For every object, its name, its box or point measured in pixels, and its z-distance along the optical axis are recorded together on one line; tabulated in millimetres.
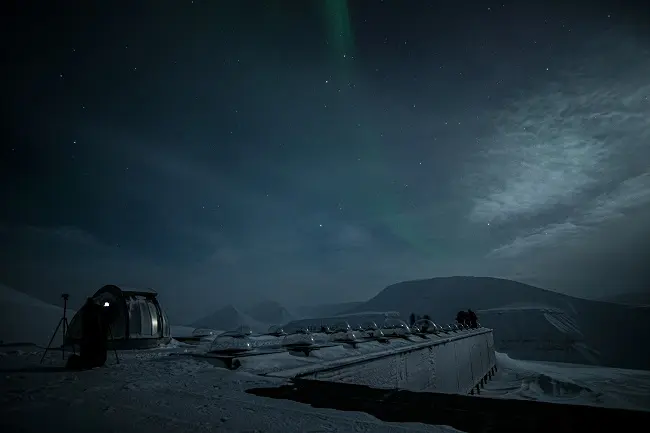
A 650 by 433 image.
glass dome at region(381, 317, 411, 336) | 29062
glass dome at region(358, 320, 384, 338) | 25412
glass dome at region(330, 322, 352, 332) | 29778
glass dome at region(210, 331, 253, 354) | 13935
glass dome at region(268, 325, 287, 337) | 30422
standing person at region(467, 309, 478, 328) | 53706
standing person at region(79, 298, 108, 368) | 10883
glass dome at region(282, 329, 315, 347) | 16631
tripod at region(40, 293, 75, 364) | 12649
